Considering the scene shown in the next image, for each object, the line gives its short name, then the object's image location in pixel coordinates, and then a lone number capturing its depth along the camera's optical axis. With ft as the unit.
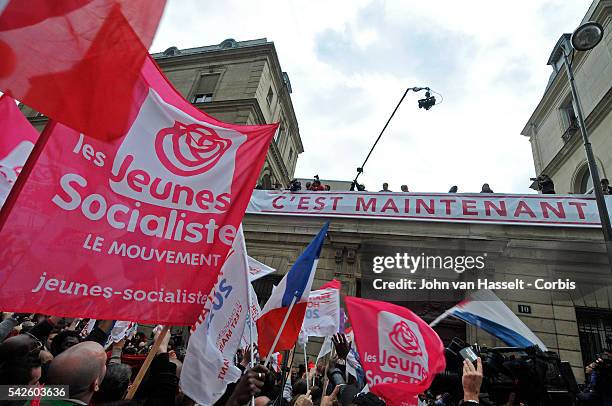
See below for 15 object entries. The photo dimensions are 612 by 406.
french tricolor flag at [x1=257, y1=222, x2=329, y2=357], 11.73
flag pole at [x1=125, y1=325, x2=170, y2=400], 6.61
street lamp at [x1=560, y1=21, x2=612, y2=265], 18.30
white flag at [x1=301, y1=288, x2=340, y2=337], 18.57
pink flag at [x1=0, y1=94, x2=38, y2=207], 9.78
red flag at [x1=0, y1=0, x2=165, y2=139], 4.16
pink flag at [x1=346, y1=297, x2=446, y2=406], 11.55
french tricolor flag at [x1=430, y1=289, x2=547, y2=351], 13.38
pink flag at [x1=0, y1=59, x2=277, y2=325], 5.97
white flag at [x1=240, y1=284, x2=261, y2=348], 16.02
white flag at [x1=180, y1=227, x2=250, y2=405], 7.71
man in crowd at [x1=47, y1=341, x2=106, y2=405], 5.45
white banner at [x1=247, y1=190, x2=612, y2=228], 29.22
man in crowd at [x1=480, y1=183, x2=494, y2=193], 33.89
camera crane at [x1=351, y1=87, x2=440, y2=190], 35.60
